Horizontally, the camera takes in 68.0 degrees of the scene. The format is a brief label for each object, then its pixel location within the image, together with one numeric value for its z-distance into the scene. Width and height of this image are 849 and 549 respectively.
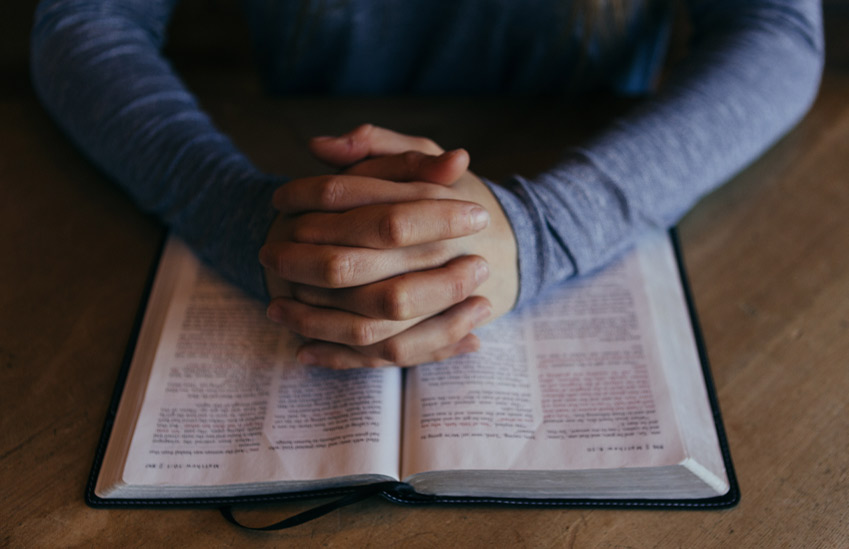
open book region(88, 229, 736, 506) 0.52
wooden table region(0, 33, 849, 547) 0.50
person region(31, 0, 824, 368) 0.57
